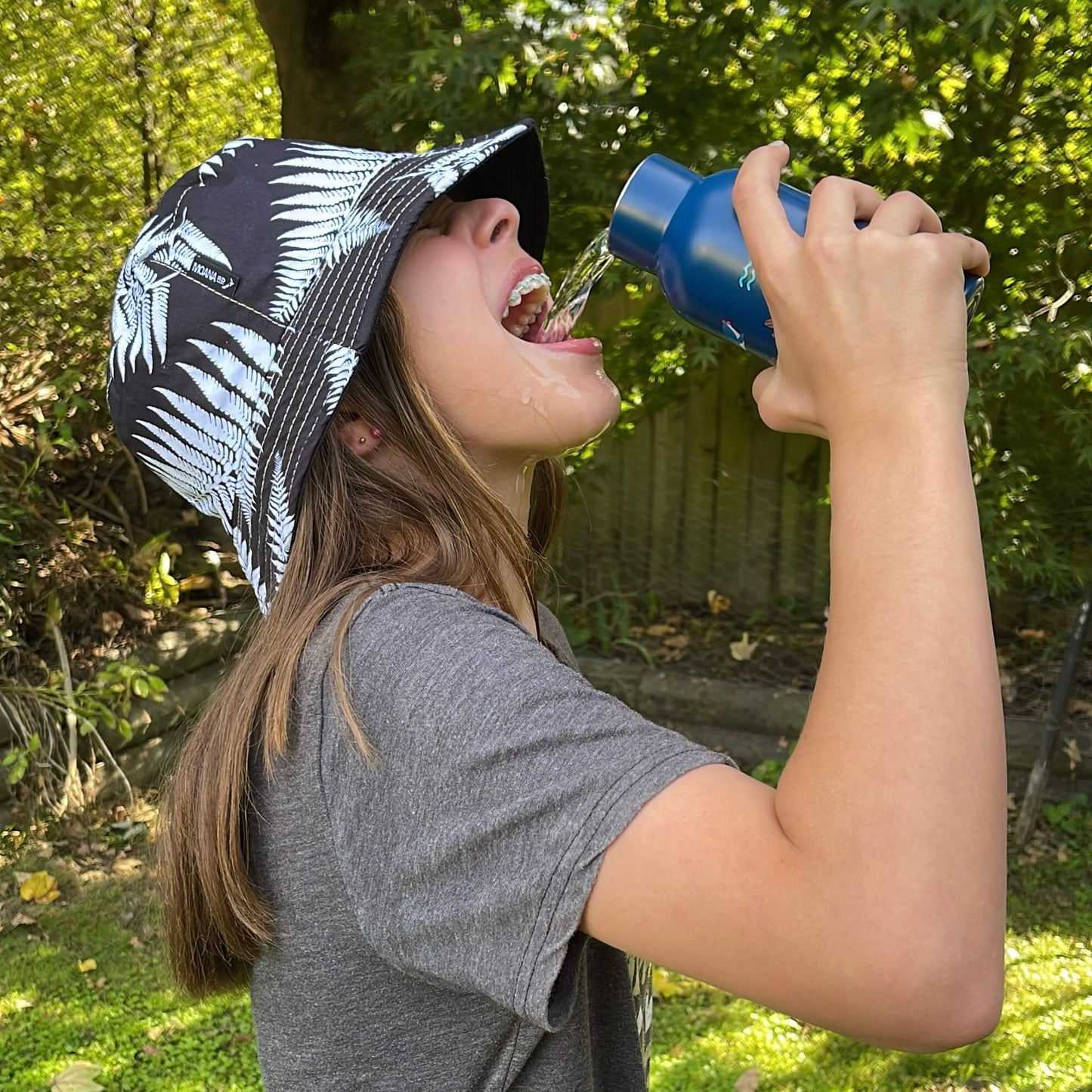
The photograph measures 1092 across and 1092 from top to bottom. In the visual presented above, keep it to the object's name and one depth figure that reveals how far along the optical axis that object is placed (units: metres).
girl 0.81
